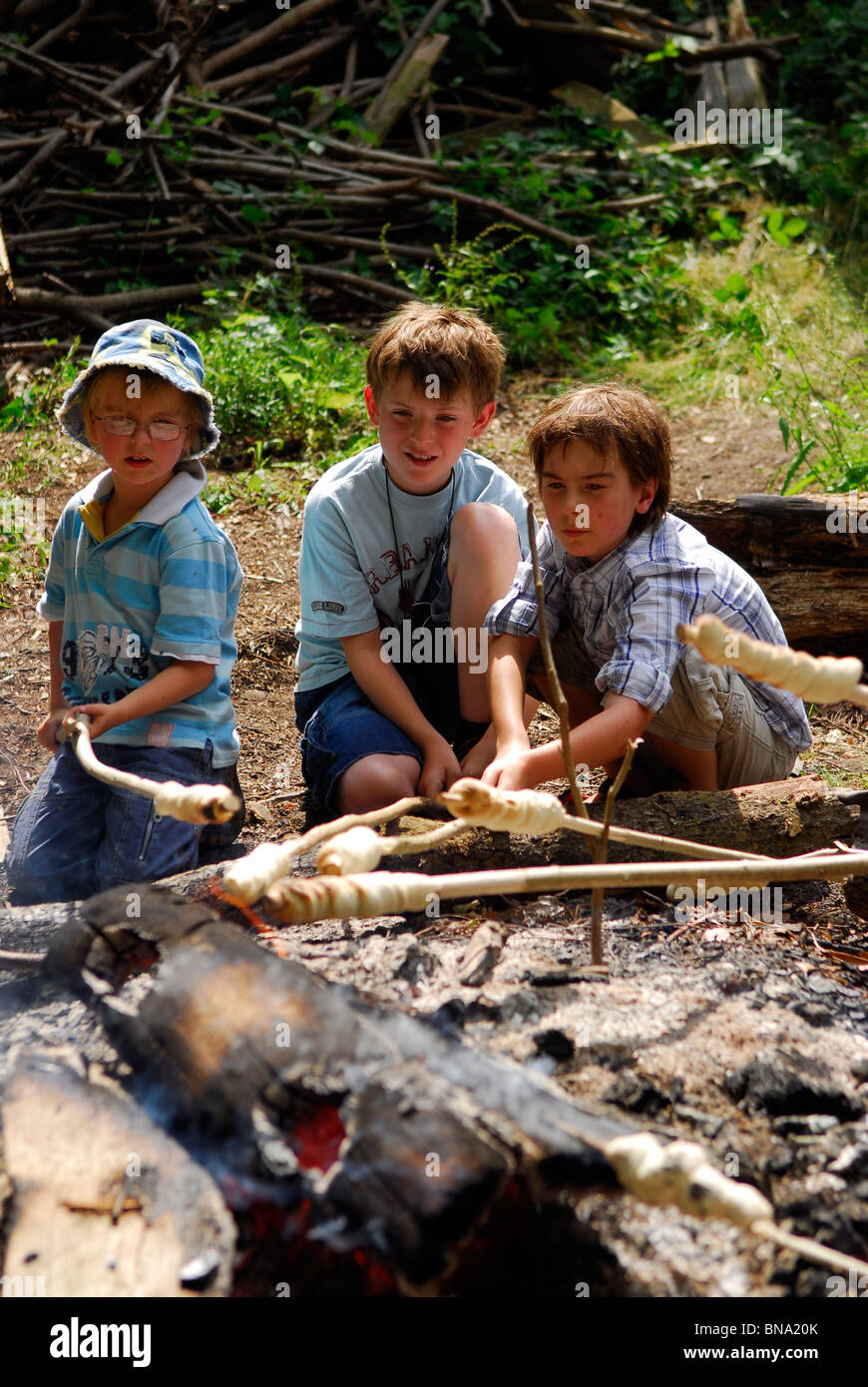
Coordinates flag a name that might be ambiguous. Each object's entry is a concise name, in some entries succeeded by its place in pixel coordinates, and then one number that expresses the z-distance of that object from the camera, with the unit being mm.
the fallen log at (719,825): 2227
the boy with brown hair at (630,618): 2320
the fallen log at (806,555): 3240
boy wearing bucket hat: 2518
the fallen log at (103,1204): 1185
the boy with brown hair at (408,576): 2689
